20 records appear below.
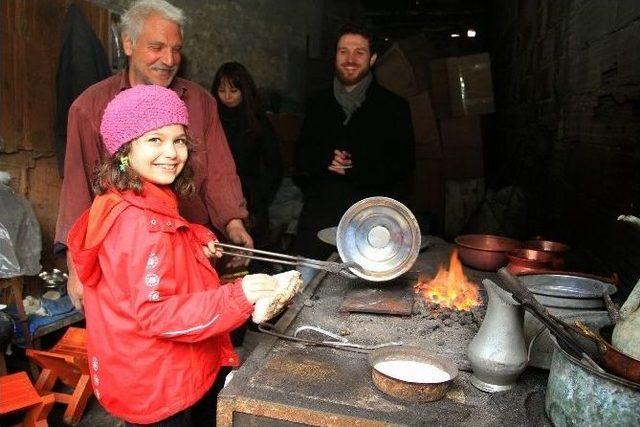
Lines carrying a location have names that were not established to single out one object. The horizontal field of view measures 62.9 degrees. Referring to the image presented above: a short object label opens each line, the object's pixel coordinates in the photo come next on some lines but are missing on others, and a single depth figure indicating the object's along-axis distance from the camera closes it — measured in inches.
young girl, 73.7
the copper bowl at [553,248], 118.6
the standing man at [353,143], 160.1
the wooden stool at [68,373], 139.7
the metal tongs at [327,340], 87.5
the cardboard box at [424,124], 305.9
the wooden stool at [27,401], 123.8
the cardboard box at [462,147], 307.9
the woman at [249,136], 207.6
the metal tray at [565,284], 88.6
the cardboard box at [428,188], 311.3
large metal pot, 55.3
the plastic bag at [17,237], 140.9
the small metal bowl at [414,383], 71.0
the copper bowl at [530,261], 111.5
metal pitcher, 74.0
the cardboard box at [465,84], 302.5
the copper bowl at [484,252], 128.3
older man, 108.0
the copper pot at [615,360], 56.0
